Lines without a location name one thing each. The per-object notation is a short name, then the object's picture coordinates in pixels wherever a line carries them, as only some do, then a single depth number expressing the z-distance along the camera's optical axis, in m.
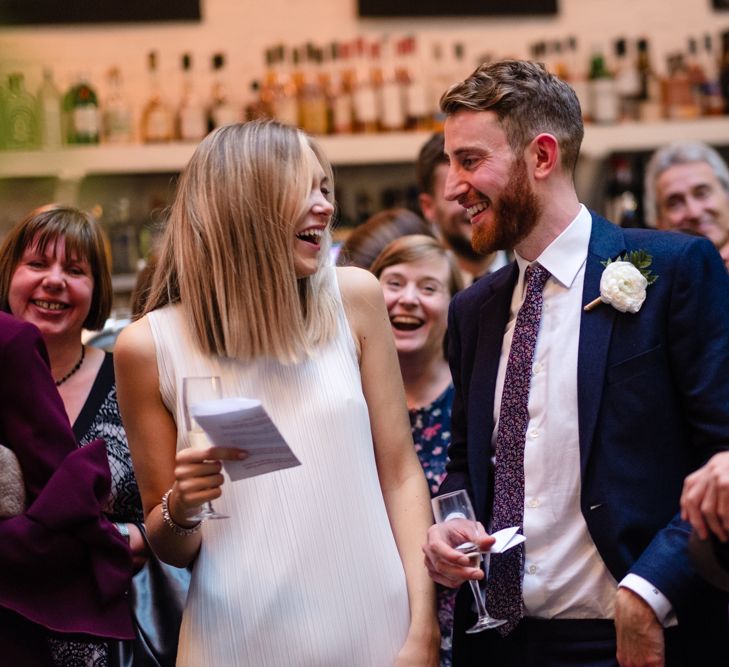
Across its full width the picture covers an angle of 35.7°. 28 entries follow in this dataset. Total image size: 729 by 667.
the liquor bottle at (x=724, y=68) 5.86
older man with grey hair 4.03
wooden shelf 4.98
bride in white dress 2.10
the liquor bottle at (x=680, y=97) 5.74
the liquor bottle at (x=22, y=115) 5.12
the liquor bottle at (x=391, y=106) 5.44
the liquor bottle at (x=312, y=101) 5.44
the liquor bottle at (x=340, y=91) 5.45
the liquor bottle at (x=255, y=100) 5.44
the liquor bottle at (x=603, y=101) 5.64
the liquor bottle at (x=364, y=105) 5.44
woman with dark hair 2.80
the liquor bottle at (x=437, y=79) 5.48
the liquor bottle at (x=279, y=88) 5.44
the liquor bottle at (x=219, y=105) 5.44
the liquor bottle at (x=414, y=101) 5.46
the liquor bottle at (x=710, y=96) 5.80
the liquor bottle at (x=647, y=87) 5.76
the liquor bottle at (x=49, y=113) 5.26
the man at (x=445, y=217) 3.98
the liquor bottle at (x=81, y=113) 5.23
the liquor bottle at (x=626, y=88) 5.78
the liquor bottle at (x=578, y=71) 5.73
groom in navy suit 2.04
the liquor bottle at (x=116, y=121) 5.30
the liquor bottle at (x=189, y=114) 5.37
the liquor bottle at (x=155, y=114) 5.34
